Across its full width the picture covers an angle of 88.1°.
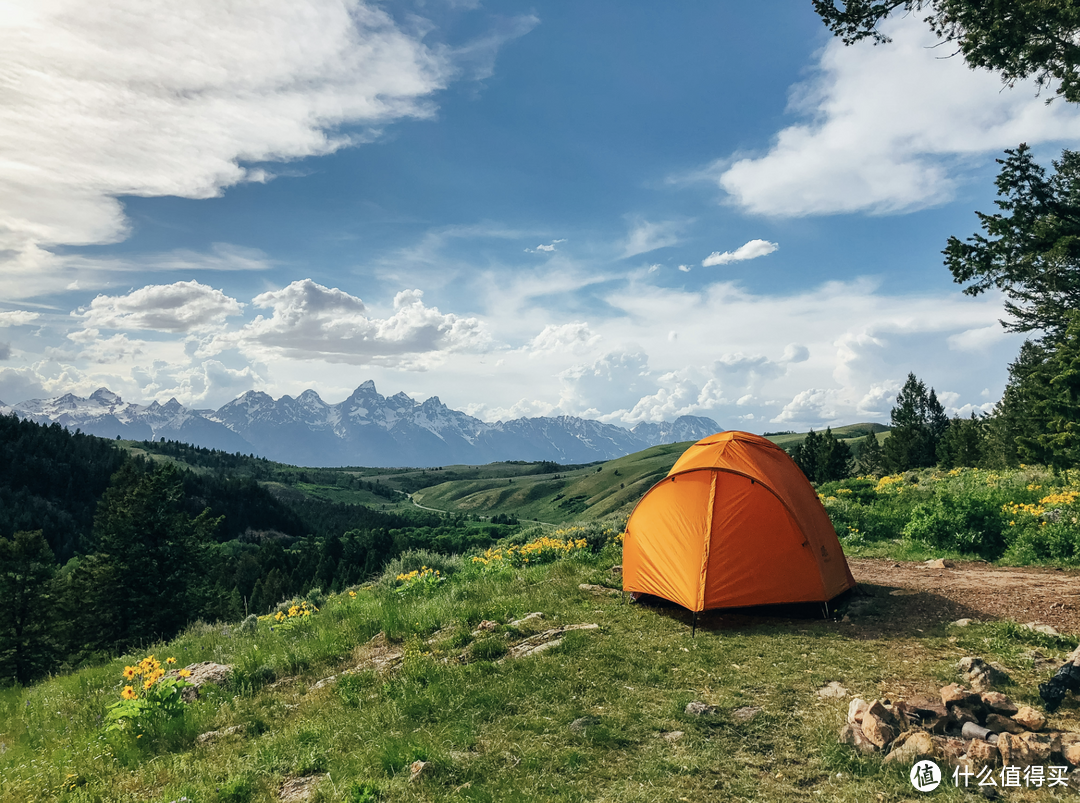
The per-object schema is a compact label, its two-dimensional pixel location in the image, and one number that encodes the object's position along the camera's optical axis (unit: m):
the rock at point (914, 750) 5.79
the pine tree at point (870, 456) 91.69
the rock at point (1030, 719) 6.27
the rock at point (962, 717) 6.46
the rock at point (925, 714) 6.40
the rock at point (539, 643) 9.86
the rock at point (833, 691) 7.74
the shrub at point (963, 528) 16.59
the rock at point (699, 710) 7.34
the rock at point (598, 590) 13.67
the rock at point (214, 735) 7.99
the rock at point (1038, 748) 5.50
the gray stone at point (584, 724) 7.07
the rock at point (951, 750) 5.70
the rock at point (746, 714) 7.16
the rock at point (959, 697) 6.67
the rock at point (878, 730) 6.05
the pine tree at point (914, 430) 85.88
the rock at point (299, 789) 5.91
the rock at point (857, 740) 6.05
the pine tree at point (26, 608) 37.84
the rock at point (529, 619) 11.59
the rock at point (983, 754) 5.65
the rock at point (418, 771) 5.91
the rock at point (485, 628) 11.07
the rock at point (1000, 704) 6.62
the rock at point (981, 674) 7.64
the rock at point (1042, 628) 9.49
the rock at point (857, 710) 6.54
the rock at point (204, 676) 9.96
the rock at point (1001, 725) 6.26
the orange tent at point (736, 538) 11.36
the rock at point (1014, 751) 5.50
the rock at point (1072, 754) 5.46
